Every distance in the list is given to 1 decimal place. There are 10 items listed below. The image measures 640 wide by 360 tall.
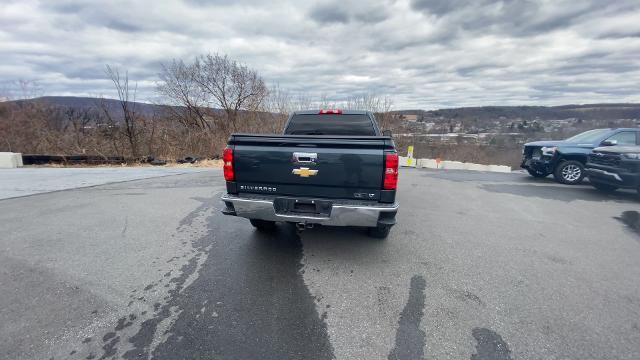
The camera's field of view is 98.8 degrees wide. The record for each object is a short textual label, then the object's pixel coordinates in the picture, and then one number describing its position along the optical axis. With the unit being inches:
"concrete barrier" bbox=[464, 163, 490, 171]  603.6
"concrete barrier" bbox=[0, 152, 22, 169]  417.1
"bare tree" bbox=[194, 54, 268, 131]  850.8
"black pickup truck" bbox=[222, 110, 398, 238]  121.4
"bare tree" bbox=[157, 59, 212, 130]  841.5
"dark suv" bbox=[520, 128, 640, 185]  315.4
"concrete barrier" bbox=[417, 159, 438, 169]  584.4
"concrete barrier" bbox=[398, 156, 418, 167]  572.7
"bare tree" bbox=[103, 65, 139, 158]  545.0
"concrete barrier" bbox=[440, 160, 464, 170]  588.1
